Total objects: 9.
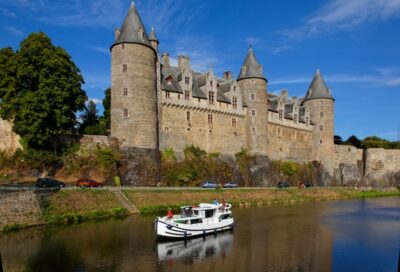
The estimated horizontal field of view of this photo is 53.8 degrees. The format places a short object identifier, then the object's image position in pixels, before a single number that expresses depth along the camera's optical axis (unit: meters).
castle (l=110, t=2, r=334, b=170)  46.94
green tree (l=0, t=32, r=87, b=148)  38.25
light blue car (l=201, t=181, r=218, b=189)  47.41
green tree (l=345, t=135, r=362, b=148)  103.38
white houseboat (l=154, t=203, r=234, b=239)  26.94
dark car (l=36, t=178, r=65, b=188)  33.91
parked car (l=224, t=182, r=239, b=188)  51.08
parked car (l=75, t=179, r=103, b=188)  37.84
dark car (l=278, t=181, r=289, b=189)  56.84
